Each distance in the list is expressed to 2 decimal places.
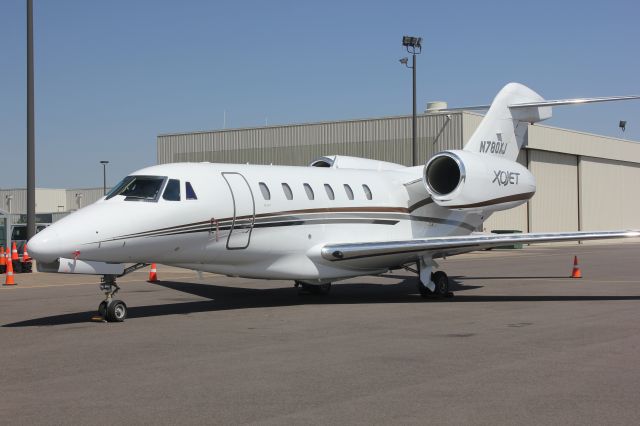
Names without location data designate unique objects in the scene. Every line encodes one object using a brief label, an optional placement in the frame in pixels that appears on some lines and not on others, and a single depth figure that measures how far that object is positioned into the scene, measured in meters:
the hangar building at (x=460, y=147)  49.69
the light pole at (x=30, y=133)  24.34
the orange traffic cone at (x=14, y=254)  26.49
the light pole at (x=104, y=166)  75.81
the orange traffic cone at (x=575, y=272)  23.76
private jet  13.40
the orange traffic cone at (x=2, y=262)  26.16
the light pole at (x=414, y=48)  39.12
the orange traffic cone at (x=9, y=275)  21.75
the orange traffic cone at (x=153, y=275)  23.06
